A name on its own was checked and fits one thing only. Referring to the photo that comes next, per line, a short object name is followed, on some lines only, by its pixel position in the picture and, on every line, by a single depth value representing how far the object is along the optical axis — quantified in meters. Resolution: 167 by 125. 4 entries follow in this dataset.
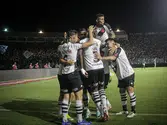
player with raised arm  7.27
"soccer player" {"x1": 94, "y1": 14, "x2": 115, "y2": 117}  8.04
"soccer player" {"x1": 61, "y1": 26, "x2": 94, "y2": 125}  6.74
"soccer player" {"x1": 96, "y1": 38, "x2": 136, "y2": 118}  7.69
